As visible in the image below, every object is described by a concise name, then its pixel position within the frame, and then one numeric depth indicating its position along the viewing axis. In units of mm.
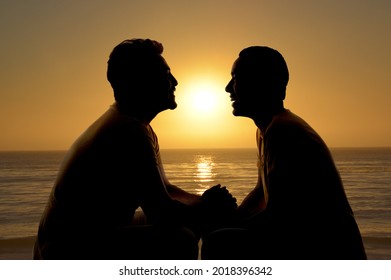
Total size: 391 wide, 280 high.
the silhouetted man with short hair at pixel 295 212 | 2746
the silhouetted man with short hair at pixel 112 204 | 2779
